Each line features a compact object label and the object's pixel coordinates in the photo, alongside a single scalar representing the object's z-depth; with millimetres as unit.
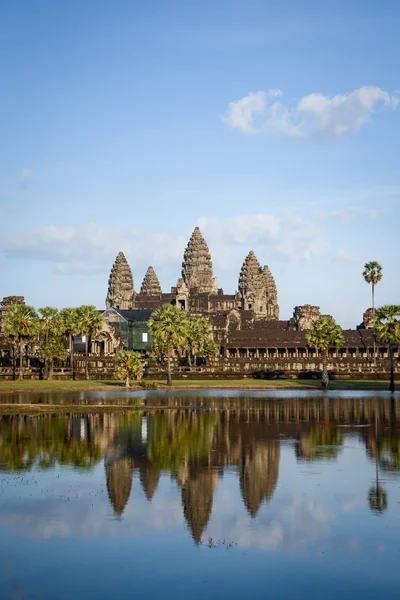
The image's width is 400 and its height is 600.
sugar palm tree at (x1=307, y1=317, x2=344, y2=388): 110375
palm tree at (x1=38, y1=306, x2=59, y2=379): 118125
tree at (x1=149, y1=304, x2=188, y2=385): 110562
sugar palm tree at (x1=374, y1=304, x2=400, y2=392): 101812
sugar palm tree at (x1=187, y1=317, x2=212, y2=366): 134375
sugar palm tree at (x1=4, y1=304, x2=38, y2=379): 110875
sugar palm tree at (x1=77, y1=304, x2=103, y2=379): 118375
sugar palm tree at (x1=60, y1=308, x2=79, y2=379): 119988
